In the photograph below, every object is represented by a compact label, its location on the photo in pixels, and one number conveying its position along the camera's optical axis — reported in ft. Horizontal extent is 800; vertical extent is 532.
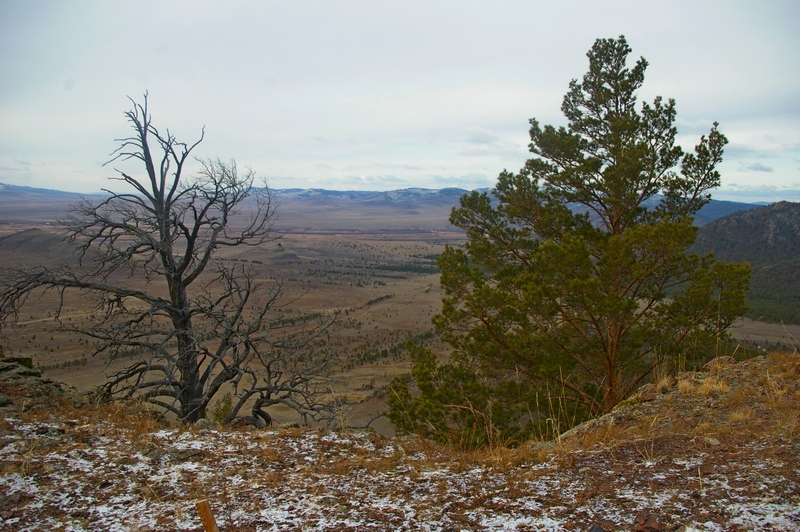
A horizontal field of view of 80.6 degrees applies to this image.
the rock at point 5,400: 16.15
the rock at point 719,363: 19.11
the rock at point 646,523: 8.34
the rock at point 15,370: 18.98
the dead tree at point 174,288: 22.52
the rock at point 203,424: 16.14
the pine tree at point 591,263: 27.35
